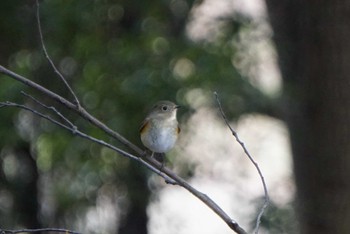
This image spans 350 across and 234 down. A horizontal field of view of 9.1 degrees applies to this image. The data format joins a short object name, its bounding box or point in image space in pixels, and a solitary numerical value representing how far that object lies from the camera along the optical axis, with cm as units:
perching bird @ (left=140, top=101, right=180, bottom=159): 1082
